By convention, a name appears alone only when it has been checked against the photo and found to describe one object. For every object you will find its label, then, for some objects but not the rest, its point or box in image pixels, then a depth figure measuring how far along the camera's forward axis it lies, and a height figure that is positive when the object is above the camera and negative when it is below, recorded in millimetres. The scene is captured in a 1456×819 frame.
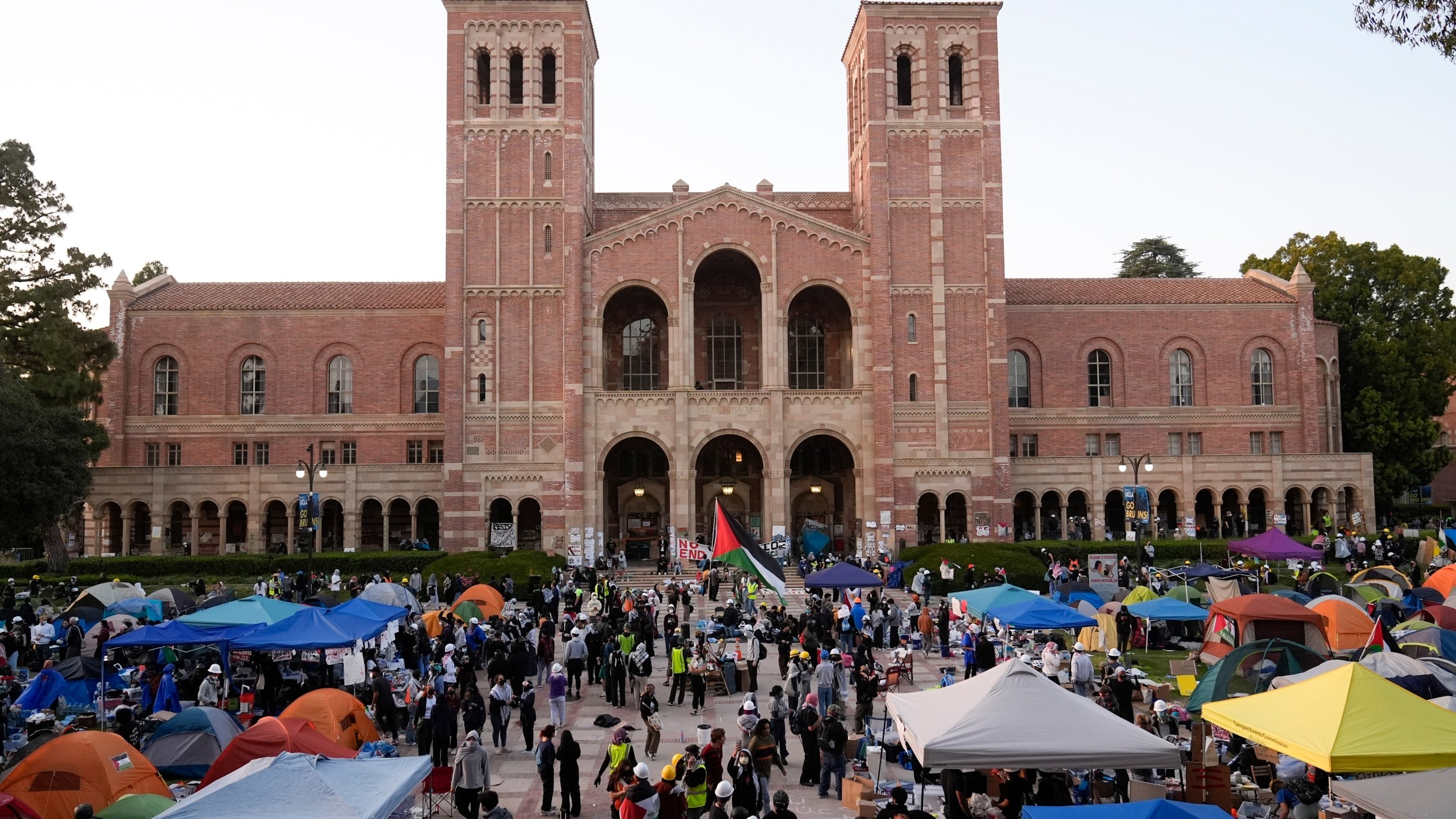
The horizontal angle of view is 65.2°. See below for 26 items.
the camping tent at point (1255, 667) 18547 -3447
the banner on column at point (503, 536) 47438 -2620
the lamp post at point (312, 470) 41675 +229
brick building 48281 +4796
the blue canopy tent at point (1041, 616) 23922 -3196
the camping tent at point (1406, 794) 10945 -3336
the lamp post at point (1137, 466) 36281 -84
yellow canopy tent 12875 -3129
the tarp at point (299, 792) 11195 -3221
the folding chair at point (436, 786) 15695 -4294
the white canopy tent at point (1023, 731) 13047 -3127
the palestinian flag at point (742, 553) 26688 -2015
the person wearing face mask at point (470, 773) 14617 -3898
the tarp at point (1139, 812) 10680 -3316
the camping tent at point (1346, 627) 24719 -3609
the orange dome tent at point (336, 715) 16938 -3608
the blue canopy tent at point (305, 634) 20984 -2978
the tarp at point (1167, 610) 26312 -3417
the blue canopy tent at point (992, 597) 25302 -2964
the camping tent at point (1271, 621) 23562 -3298
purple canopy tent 36375 -2775
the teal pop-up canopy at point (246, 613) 22062 -2700
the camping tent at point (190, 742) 15734 -3720
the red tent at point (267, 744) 14609 -3529
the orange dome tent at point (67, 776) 13602 -3572
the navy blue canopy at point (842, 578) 30188 -2944
